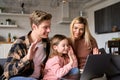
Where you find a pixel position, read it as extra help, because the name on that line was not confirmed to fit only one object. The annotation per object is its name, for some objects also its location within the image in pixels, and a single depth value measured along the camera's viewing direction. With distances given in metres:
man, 1.51
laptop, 1.48
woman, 2.13
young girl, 1.70
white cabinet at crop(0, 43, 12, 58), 6.47
